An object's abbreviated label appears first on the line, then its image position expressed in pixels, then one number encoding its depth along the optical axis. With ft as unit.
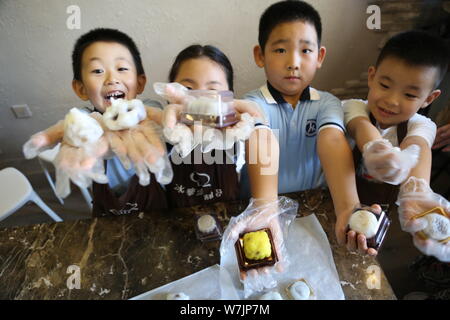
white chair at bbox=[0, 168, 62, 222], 3.60
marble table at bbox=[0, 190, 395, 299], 1.83
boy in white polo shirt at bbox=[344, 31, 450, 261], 1.82
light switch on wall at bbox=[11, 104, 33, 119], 3.97
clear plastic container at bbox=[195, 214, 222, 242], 2.01
